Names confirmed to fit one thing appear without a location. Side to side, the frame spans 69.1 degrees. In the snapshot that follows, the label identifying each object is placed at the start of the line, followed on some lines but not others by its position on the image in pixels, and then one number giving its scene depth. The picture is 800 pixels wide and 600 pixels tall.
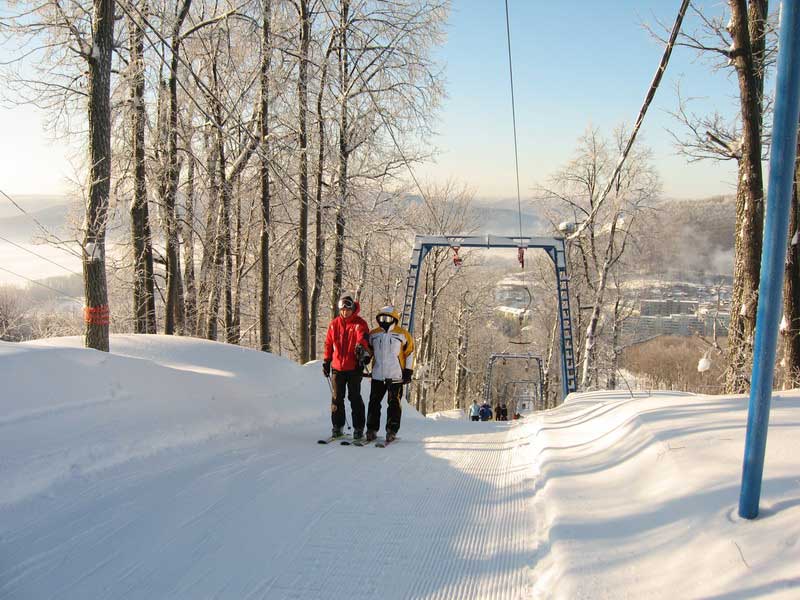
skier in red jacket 7.75
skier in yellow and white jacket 7.98
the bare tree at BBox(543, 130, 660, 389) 26.91
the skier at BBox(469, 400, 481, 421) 23.17
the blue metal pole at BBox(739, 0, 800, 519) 2.80
